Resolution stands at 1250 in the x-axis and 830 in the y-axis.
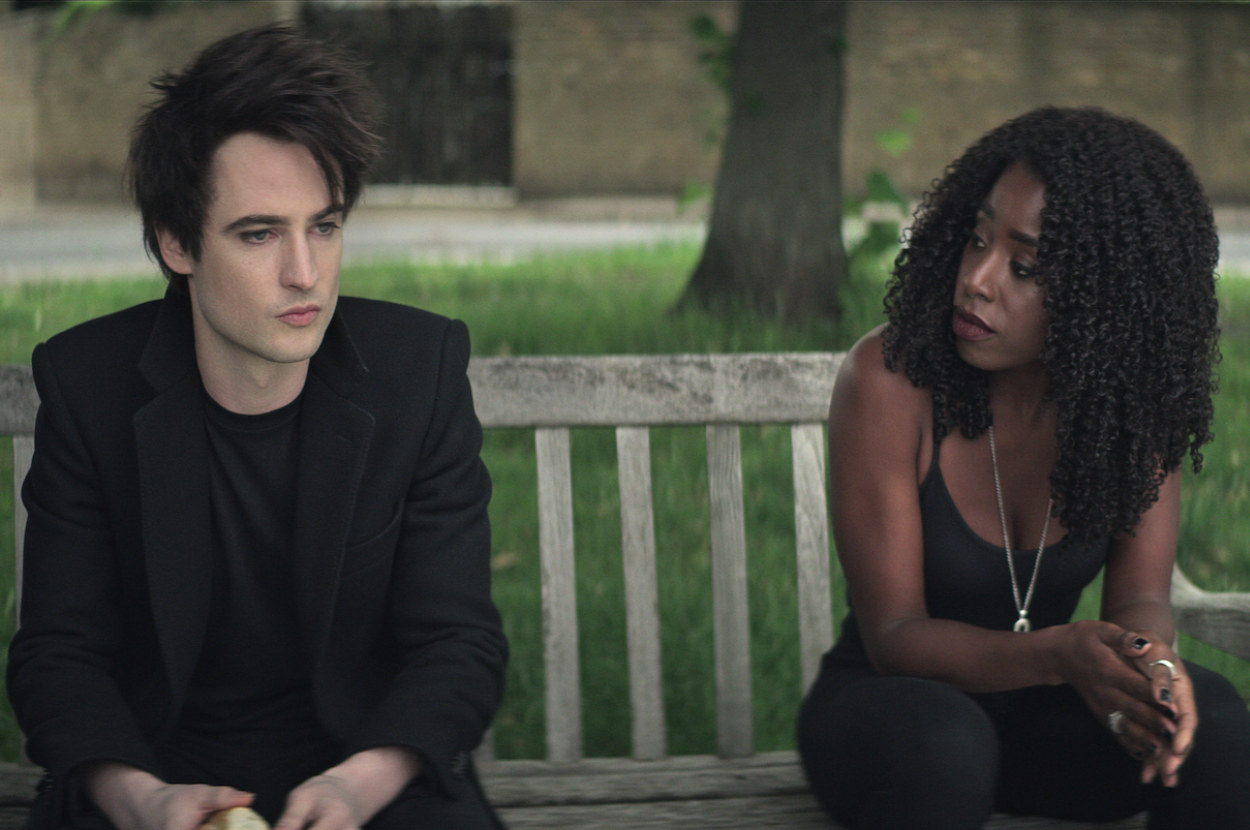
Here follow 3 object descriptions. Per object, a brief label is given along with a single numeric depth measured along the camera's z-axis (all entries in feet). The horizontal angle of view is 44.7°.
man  7.00
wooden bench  9.58
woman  7.79
